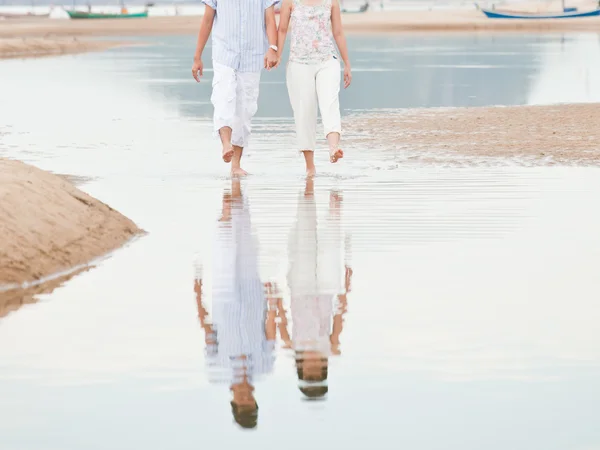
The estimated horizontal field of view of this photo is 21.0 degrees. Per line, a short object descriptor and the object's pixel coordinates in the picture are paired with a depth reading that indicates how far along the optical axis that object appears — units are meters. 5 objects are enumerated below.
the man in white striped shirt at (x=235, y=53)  12.71
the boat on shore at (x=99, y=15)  139.00
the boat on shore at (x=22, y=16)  153.25
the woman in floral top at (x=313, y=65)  12.58
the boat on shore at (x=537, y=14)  117.94
